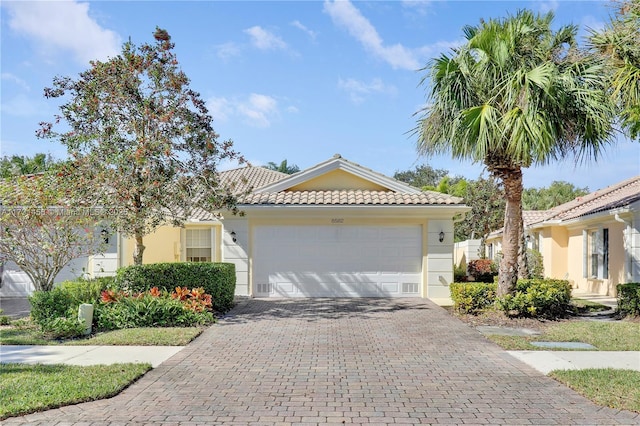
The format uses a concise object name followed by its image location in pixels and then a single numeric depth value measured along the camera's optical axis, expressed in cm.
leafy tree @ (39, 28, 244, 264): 1184
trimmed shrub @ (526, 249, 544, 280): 2097
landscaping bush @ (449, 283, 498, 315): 1247
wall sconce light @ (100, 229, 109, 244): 1246
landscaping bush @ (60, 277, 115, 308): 1109
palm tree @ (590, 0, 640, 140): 870
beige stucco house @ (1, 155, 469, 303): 1598
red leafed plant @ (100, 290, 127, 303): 1123
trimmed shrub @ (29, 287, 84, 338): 986
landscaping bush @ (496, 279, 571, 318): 1172
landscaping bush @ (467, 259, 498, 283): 2186
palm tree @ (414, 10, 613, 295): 1092
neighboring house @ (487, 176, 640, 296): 1421
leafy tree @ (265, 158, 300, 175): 4378
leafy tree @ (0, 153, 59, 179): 2285
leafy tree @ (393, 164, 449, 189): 5418
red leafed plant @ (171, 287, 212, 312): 1163
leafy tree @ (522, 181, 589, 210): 4309
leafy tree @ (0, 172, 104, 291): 1175
